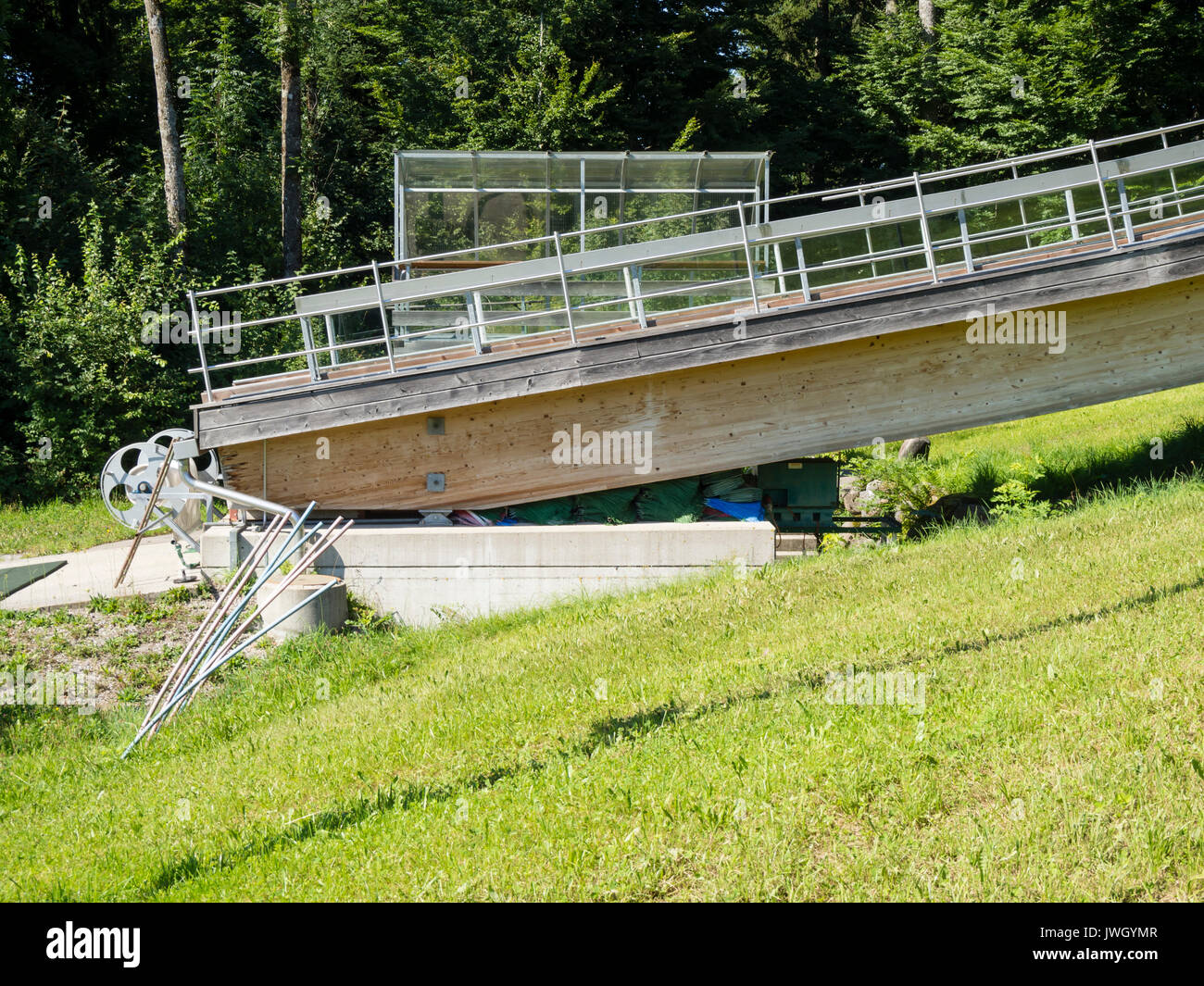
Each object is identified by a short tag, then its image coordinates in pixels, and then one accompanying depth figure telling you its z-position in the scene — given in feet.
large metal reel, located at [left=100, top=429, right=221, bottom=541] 44.37
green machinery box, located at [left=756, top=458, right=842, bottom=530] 45.14
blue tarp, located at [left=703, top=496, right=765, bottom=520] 44.07
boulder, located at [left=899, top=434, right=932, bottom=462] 57.06
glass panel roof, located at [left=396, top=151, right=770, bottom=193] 51.55
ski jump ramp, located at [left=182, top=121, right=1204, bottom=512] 41.45
